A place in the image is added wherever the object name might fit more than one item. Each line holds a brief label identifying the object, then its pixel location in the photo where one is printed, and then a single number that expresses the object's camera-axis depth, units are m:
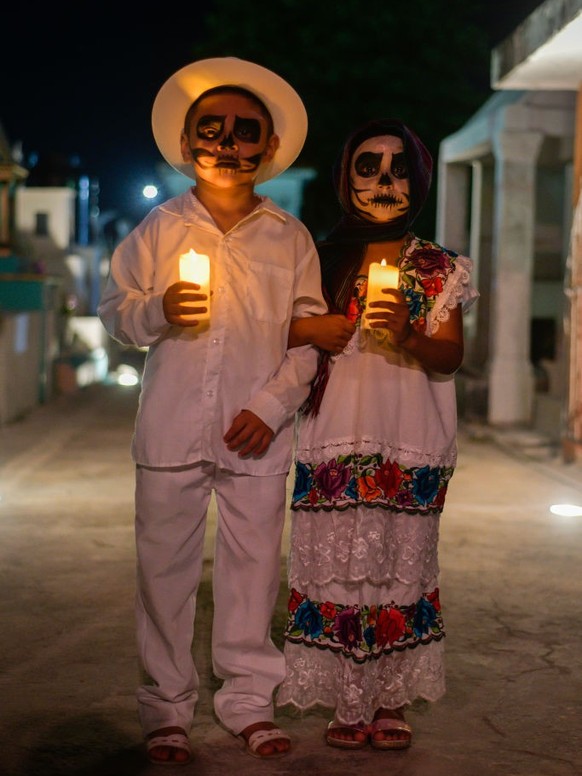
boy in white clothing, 4.09
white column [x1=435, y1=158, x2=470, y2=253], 17.45
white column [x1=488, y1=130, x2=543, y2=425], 14.27
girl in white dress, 4.16
